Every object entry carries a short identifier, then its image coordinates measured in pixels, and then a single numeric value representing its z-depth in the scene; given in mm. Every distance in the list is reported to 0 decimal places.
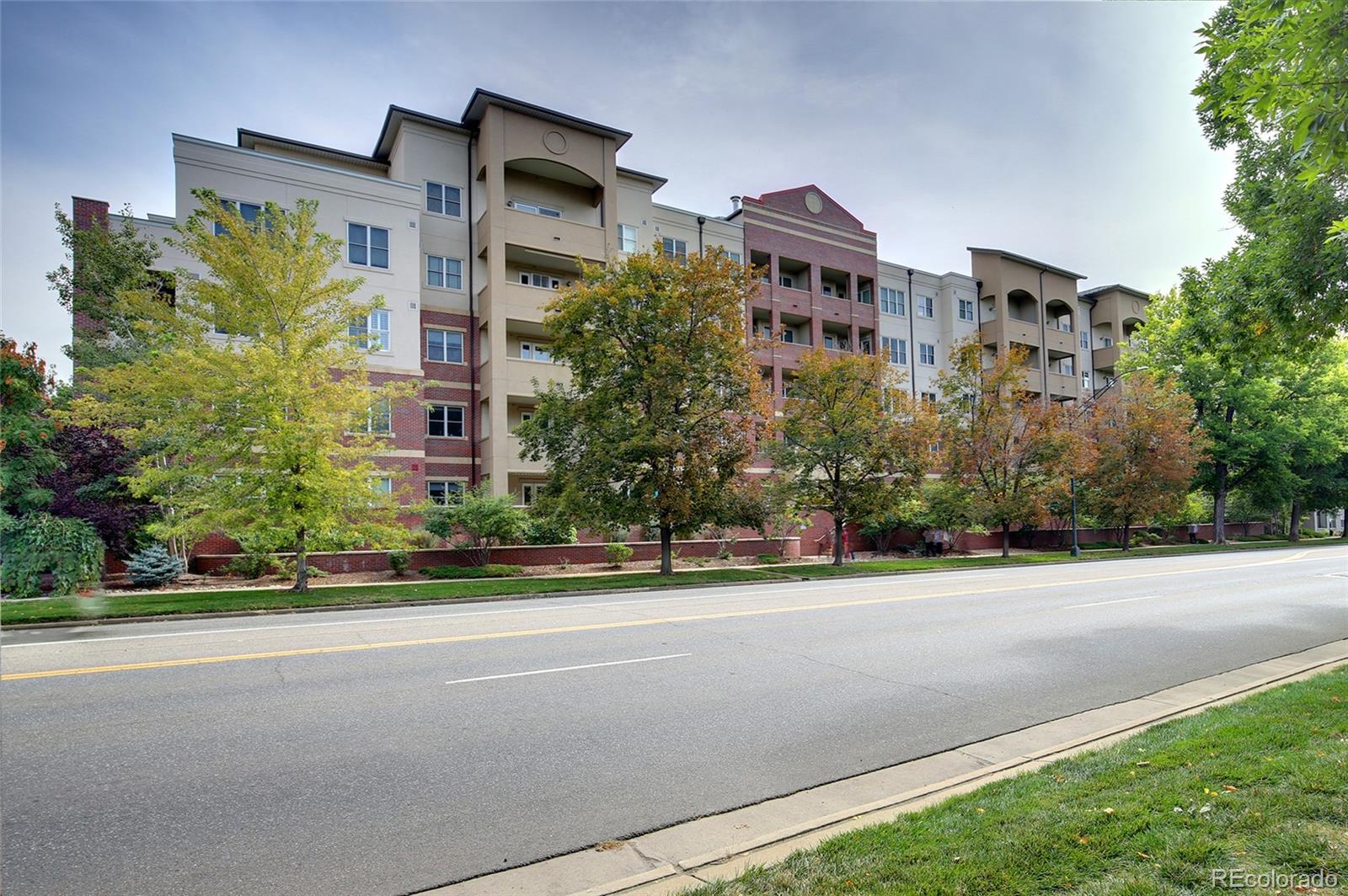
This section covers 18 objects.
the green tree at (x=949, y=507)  33156
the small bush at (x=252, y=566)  21672
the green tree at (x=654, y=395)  22188
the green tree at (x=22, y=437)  17656
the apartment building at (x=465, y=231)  28922
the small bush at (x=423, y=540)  24234
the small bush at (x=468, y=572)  22609
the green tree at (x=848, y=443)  27000
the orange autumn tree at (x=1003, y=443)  33469
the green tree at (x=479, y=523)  23922
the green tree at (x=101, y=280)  23781
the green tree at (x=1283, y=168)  4629
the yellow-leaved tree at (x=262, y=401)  16812
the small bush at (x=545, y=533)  25812
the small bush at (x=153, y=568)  19734
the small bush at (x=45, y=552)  17297
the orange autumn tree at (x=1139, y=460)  38406
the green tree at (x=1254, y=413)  44031
